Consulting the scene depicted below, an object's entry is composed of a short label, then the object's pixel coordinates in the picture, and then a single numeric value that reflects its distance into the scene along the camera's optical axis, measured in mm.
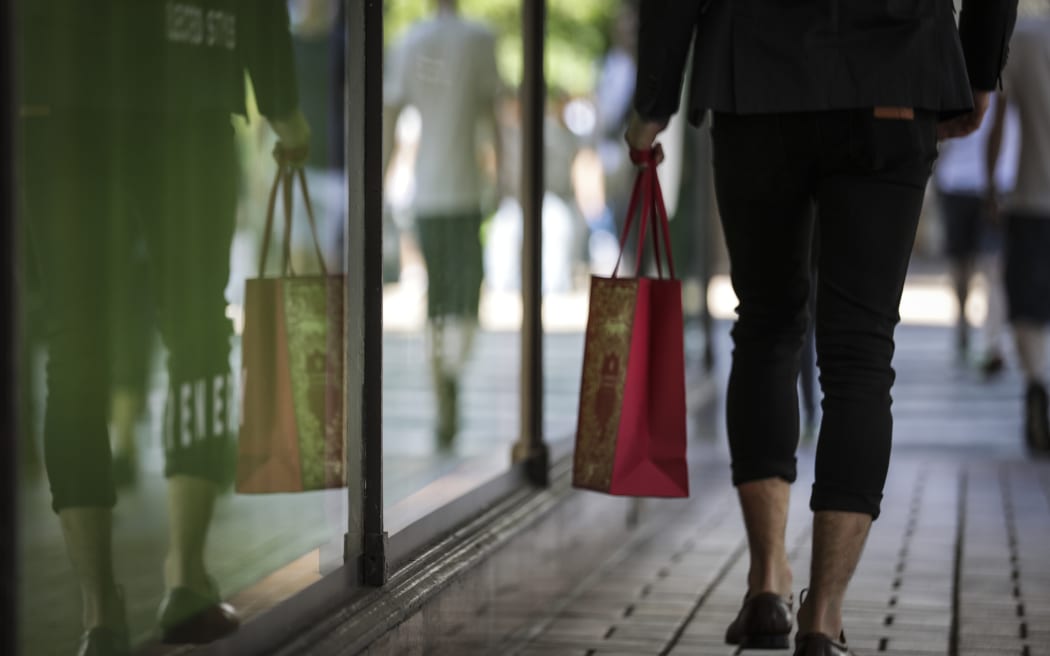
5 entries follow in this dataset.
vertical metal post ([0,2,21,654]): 3842
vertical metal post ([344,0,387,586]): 6348
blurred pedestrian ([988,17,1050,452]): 14836
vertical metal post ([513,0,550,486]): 9156
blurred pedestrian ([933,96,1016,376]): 21844
